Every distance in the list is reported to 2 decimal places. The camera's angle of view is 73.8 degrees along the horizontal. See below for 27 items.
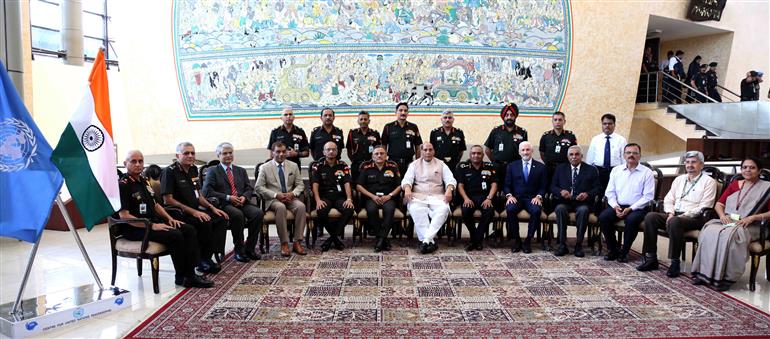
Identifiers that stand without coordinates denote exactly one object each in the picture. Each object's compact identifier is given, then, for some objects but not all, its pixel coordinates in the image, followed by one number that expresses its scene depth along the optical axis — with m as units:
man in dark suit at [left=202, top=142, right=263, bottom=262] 5.14
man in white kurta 5.63
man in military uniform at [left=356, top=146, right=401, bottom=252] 5.70
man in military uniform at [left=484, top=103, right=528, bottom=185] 6.42
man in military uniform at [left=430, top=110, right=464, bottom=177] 6.48
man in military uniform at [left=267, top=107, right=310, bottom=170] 6.38
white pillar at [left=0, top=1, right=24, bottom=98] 5.16
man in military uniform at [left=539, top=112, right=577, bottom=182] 6.23
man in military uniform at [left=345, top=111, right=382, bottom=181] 6.55
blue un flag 3.22
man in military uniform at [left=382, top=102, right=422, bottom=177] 6.57
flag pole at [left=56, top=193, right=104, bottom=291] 3.48
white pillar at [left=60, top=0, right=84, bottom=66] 9.48
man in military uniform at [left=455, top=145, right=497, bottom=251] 5.73
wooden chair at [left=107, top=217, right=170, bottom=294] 3.98
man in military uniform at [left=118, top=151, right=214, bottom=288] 4.11
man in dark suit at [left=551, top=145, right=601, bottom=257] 5.44
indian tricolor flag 3.49
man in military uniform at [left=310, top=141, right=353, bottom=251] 5.68
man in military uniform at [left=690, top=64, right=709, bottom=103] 11.82
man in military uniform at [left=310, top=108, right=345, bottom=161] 6.56
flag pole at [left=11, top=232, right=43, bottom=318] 3.27
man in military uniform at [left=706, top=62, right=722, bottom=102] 11.95
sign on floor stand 3.17
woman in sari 4.14
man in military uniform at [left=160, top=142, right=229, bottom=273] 4.68
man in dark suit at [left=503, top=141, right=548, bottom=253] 5.65
